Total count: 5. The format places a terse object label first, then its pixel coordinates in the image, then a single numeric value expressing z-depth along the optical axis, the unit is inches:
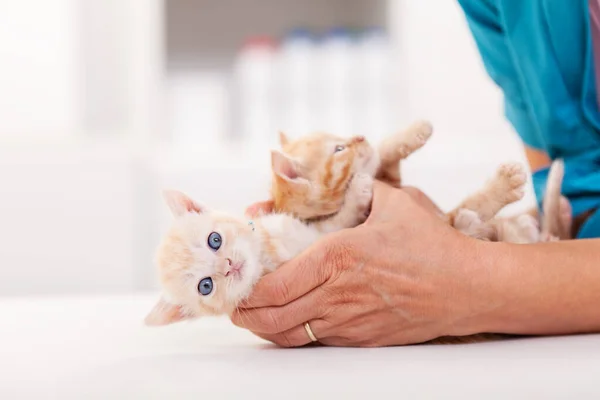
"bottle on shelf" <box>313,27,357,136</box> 85.6
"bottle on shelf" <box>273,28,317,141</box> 85.6
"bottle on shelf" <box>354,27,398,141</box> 85.0
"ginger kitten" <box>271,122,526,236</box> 35.3
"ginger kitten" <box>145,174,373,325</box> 32.4
